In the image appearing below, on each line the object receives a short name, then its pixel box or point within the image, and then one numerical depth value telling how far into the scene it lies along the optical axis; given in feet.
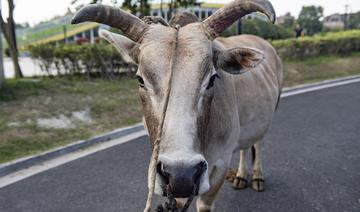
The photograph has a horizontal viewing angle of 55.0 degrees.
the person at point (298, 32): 79.53
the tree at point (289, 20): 148.87
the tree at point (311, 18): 167.22
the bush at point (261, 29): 64.51
